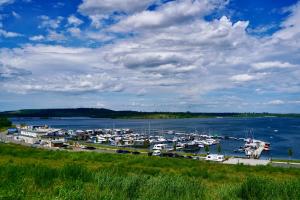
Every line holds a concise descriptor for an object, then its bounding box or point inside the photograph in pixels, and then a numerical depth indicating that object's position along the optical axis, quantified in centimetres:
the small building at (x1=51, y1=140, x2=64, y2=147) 8626
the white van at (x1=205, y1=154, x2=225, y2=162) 5934
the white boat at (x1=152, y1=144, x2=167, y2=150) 8935
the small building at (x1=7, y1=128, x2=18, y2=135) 12776
